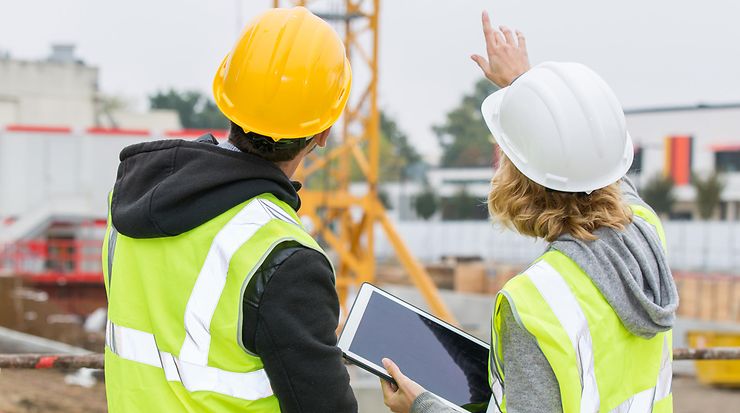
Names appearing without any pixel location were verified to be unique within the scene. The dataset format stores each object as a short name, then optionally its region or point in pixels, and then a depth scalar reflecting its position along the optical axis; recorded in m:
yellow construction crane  17.22
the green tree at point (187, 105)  80.38
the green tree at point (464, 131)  79.81
